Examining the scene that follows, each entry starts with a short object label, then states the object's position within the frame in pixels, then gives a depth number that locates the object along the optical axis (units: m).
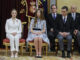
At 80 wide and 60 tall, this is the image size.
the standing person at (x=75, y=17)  12.93
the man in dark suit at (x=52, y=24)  12.90
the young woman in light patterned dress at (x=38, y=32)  12.17
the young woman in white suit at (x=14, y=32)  12.16
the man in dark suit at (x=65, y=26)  12.42
